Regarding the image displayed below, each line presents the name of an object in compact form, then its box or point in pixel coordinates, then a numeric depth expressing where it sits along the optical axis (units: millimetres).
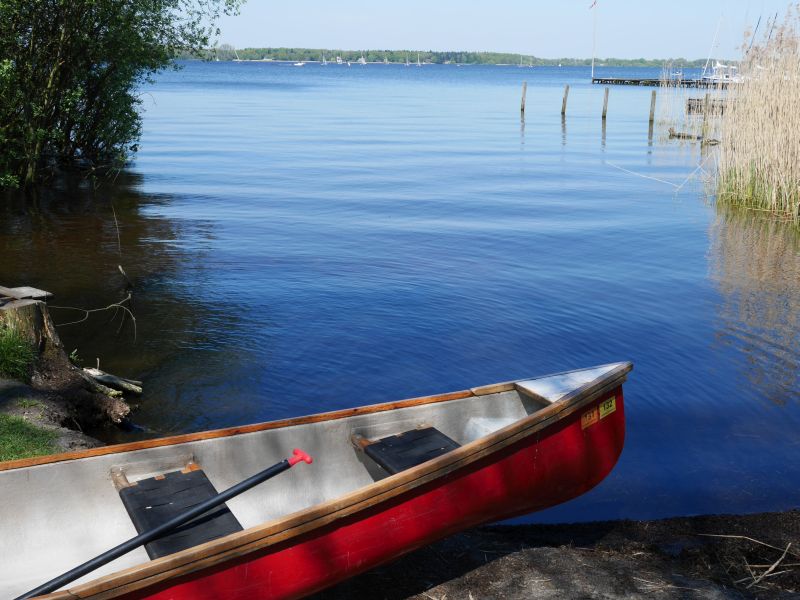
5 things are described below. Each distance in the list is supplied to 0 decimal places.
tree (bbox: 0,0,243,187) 16703
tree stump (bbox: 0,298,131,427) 7371
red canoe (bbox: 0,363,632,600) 4176
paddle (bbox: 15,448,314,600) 3994
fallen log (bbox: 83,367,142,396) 8123
